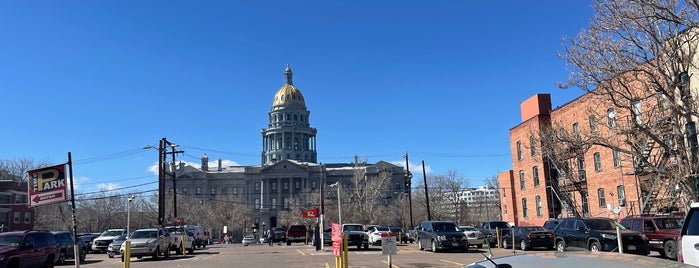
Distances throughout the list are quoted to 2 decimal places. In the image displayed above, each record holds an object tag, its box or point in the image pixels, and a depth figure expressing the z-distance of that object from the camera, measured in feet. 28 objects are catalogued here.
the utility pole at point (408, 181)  182.94
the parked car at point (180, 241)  98.14
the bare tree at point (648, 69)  71.92
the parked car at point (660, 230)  65.78
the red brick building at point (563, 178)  119.24
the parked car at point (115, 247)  97.66
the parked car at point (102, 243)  120.97
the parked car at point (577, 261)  10.89
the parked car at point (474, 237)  103.14
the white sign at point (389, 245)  42.32
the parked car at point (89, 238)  125.08
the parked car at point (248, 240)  222.26
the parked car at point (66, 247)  84.77
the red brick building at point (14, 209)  219.00
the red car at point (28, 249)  60.95
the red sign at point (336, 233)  43.77
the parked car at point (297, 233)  159.26
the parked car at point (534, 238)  90.84
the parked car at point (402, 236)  145.64
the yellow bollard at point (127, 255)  46.75
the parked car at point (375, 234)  123.35
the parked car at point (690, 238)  27.99
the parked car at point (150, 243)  83.66
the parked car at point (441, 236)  88.28
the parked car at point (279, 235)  199.31
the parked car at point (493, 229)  108.68
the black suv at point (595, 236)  66.33
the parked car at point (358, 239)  100.17
